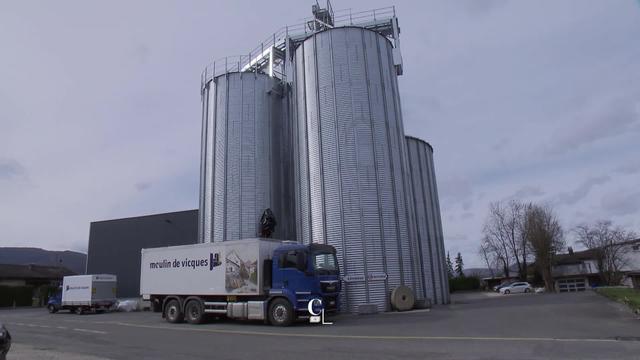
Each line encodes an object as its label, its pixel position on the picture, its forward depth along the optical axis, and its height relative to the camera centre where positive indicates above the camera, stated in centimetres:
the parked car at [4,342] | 907 -73
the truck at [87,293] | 3575 +45
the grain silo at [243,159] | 3219 +928
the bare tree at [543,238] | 6112 +488
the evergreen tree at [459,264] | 11956 +385
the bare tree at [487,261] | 7250 +259
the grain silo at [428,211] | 3431 +571
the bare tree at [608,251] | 7071 +320
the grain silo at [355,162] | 2570 +711
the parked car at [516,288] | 5567 -135
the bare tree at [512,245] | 6594 +458
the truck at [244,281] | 1925 +46
